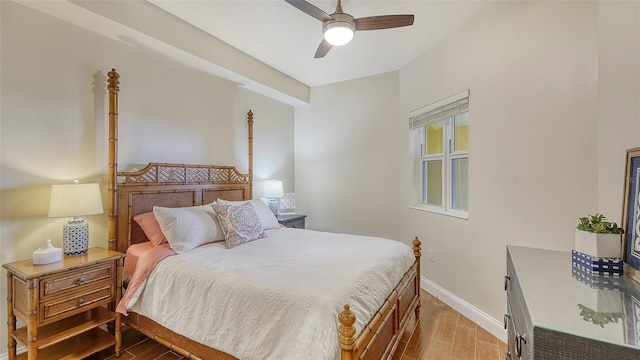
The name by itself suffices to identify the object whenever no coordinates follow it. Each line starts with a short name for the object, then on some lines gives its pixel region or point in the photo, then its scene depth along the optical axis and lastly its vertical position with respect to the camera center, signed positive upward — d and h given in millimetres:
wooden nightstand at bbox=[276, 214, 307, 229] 3746 -553
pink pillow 2369 -420
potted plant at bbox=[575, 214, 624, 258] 1160 -245
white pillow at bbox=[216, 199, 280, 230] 3050 -392
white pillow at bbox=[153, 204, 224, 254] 2248 -402
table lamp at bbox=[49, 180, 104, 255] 1938 -206
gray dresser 740 -411
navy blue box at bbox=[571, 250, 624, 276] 1132 -349
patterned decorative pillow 2469 -409
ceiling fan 2002 +1161
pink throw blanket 2029 -692
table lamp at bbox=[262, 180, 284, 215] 3883 -173
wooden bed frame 1592 -330
